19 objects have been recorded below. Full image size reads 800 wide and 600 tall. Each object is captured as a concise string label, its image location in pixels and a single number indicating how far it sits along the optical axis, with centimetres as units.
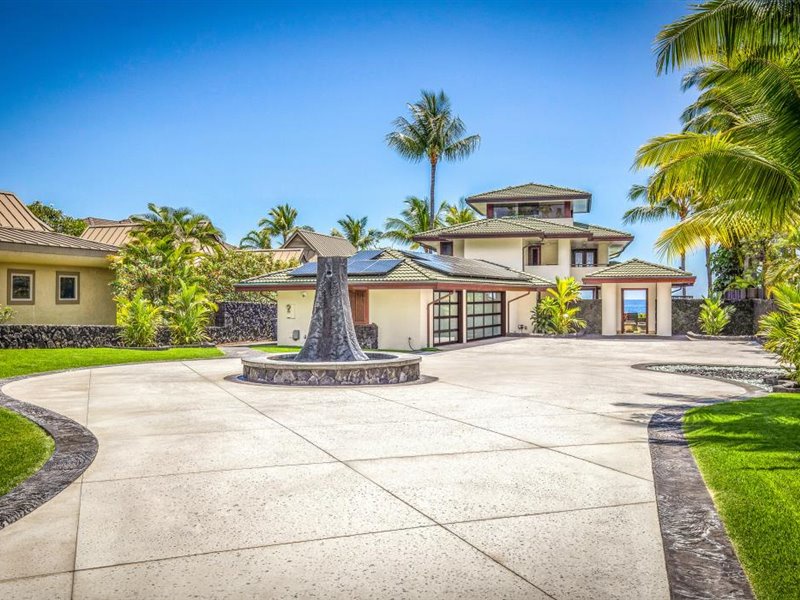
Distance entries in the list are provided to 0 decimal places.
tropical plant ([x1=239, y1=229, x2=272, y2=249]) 6444
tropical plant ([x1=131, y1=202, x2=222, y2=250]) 3291
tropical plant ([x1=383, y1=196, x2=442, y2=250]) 4869
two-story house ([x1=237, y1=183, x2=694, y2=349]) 2333
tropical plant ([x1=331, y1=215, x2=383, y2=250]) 6194
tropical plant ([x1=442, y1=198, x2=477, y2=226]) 5253
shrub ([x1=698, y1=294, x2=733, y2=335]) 2962
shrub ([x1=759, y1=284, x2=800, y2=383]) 1281
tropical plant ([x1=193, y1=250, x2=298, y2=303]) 3253
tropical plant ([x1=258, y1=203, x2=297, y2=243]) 6525
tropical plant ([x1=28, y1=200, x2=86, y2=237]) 4891
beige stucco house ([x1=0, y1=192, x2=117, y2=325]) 2159
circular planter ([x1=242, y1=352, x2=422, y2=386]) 1281
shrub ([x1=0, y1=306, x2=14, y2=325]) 2140
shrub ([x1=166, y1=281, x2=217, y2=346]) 2258
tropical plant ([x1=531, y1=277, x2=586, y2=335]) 3075
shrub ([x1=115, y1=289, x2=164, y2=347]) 2108
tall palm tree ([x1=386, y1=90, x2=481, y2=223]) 4509
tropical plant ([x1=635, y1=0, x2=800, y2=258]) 986
